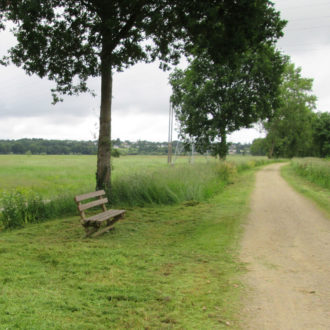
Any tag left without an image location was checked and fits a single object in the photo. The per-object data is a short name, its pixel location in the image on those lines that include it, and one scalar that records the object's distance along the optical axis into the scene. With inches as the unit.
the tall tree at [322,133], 2509.8
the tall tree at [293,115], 2201.0
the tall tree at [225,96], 1084.5
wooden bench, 281.0
